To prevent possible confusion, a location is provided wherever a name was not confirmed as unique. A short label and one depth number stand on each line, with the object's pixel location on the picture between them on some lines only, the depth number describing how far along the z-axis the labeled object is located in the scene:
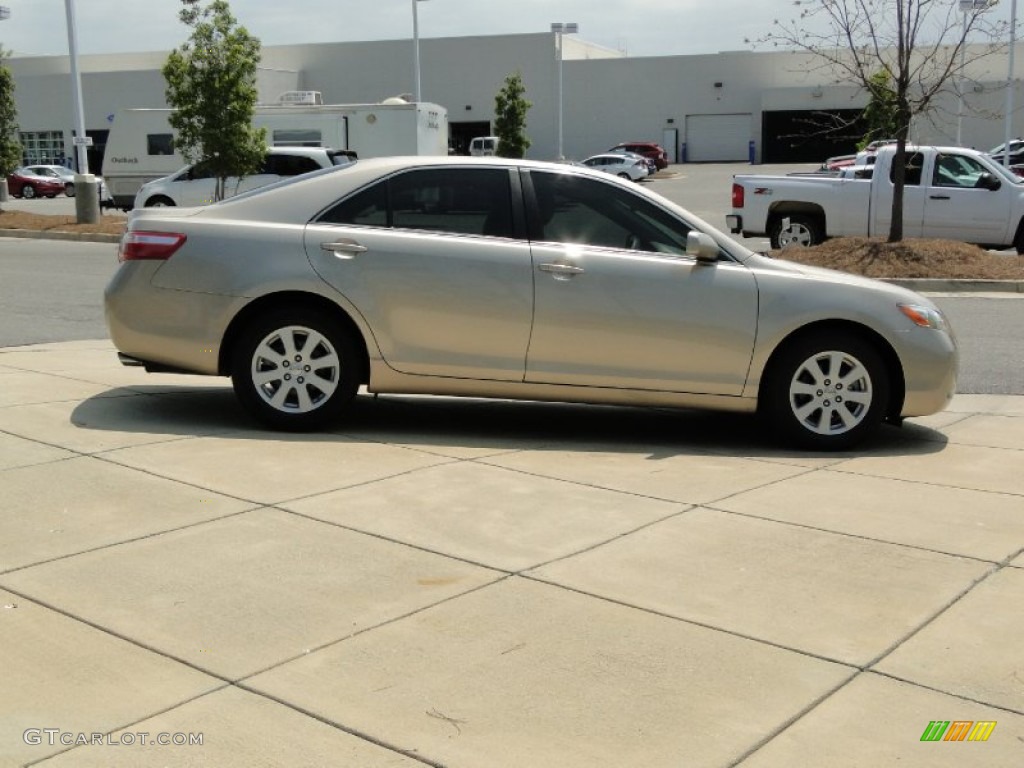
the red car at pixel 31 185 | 52.88
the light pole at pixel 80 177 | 27.36
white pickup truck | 18.59
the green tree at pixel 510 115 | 55.81
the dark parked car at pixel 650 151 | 62.72
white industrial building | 70.62
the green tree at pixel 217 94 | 25.52
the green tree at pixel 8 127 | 32.03
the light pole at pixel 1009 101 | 39.00
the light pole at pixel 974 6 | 19.66
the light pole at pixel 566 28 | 49.38
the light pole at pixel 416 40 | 40.00
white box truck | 33.00
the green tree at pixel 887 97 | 17.67
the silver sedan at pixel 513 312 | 6.91
